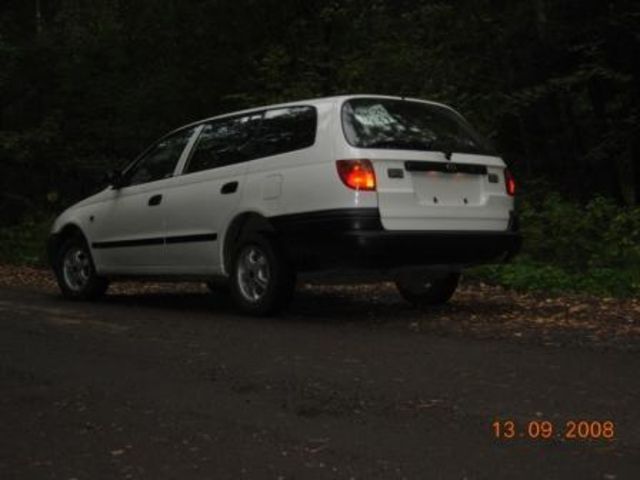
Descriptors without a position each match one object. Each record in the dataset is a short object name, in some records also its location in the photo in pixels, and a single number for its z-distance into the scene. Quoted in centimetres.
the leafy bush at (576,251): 1060
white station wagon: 782
